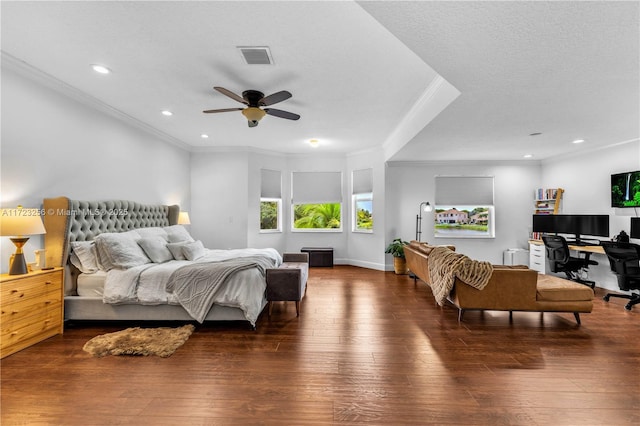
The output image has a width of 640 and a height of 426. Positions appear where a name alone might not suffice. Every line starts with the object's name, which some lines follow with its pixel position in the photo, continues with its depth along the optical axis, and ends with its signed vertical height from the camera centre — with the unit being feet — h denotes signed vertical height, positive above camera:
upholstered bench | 11.96 -2.73
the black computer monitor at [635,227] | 15.02 -0.61
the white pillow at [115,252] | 11.68 -1.46
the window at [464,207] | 23.20 +0.61
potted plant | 21.17 -3.06
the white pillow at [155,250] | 13.24 -1.53
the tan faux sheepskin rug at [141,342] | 9.30 -4.14
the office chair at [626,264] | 13.70 -2.29
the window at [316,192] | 24.77 +1.88
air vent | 8.99 +4.93
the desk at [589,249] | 16.37 -1.87
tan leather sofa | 11.32 -3.01
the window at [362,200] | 23.83 +1.21
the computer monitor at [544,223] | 20.52 -0.56
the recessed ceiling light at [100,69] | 10.34 +5.07
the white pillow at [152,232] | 14.67 -0.86
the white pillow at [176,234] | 16.02 -1.03
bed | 11.09 -2.46
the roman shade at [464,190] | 23.17 +1.90
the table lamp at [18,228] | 8.86 -0.39
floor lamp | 23.20 -0.39
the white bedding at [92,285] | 11.49 -2.64
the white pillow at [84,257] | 11.56 -1.59
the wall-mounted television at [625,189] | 16.03 +1.40
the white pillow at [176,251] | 14.16 -1.67
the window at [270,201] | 23.58 +1.10
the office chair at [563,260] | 17.06 -2.57
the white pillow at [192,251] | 14.14 -1.69
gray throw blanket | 11.00 -2.61
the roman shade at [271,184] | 23.52 +2.47
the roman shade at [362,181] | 23.72 +2.68
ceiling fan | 10.80 +4.10
